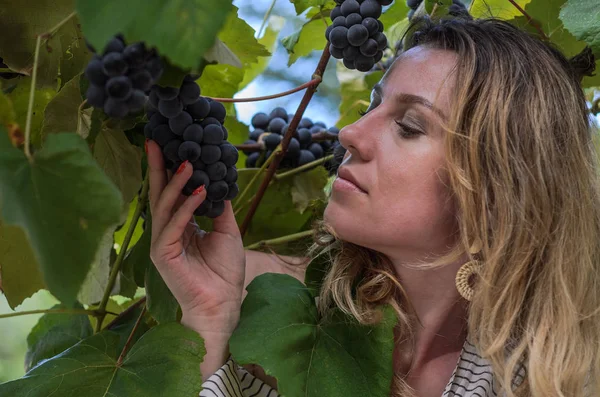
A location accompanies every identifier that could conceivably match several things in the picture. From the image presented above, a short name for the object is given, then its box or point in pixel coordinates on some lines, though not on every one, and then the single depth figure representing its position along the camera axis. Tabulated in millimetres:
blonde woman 882
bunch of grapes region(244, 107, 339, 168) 1147
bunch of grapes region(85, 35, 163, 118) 511
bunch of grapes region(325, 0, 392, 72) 845
